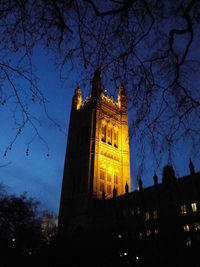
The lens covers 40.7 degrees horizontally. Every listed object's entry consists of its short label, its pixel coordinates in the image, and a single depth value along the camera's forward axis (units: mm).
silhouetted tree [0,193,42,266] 17053
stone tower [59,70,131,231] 58906
